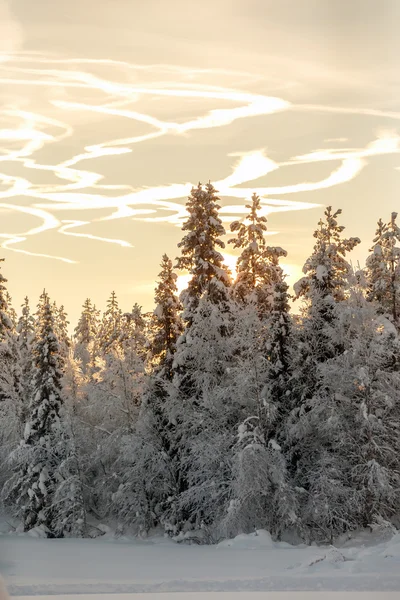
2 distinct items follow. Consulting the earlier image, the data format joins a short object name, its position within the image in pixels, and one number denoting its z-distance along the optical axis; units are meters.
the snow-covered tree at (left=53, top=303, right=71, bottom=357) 67.38
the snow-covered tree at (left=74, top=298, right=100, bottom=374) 93.94
